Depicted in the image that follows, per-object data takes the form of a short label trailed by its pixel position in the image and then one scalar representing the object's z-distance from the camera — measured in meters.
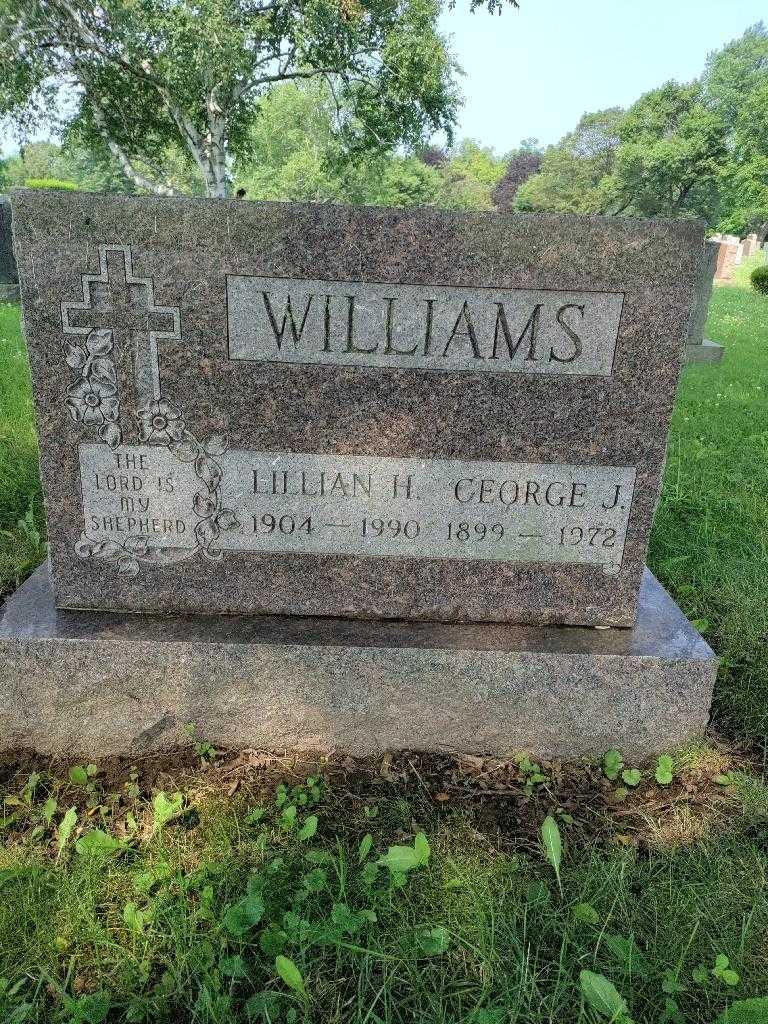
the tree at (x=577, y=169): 53.47
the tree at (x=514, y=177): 69.69
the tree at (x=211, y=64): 16.52
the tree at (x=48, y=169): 55.84
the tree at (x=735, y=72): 46.12
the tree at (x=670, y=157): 38.28
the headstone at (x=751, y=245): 39.66
